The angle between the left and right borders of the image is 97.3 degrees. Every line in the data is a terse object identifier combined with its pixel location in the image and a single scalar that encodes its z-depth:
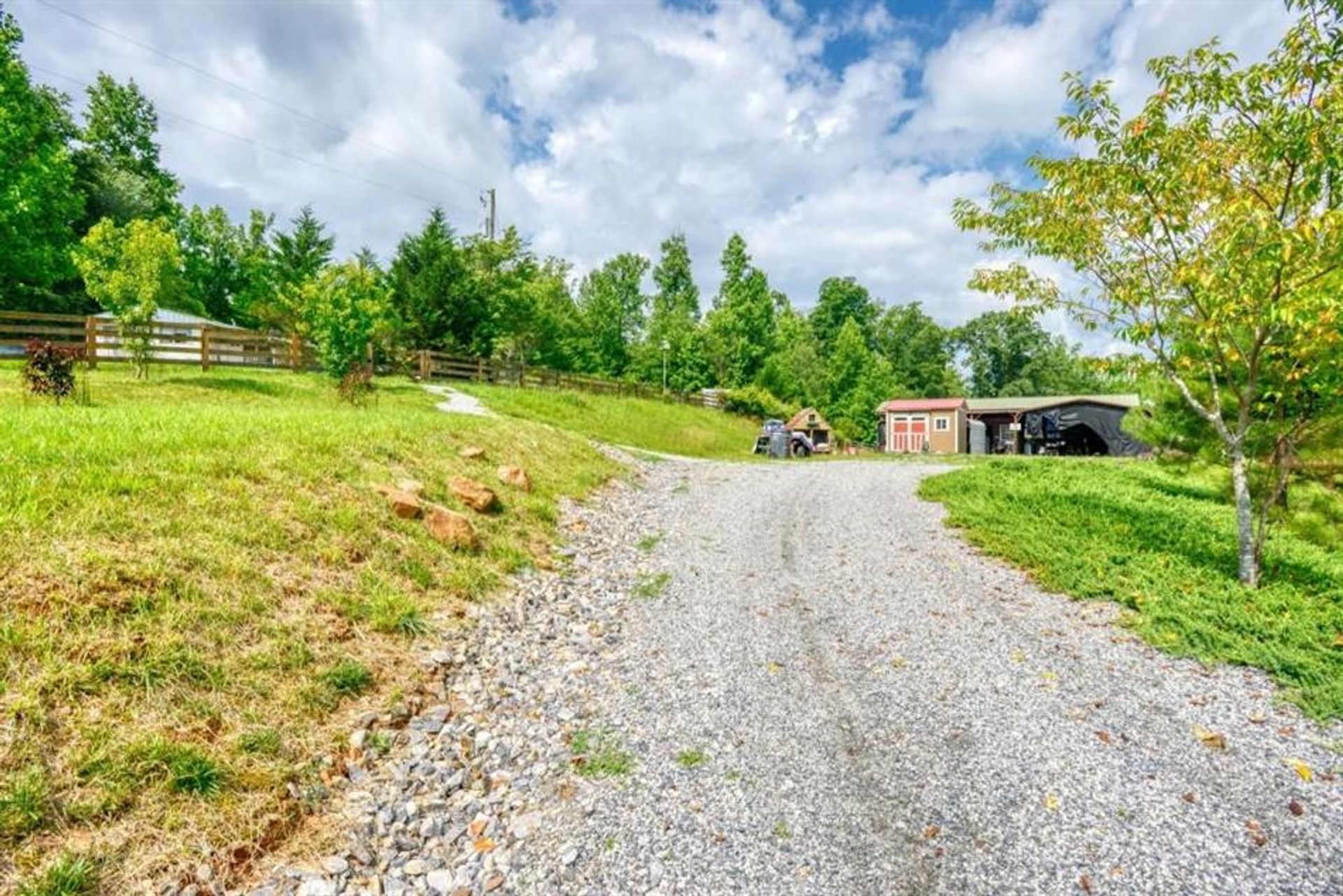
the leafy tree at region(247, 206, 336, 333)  37.84
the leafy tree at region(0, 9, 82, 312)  20.98
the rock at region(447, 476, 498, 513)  7.96
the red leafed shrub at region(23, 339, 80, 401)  10.48
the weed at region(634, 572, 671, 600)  6.98
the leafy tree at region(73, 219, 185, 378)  15.27
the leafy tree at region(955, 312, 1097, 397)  69.25
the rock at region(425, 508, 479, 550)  6.72
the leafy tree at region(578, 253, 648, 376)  46.47
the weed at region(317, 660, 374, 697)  4.13
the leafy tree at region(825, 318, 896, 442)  45.66
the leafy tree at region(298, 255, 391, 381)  17.11
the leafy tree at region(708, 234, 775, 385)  45.25
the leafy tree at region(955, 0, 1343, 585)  5.71
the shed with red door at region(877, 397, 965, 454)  40.81
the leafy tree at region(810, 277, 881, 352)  67.88
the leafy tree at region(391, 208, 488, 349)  30.08
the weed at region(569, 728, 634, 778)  3.80
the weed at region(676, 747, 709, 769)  3.84
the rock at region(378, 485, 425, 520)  6.69
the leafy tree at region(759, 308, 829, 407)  44.44
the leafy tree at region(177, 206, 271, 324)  41.44
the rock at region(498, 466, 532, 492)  9.53
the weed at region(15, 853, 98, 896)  2.44
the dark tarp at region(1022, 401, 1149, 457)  34.75
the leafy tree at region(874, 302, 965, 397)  63.72
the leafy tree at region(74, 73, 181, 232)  30.33
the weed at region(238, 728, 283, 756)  3.41
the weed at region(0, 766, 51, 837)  2.60
